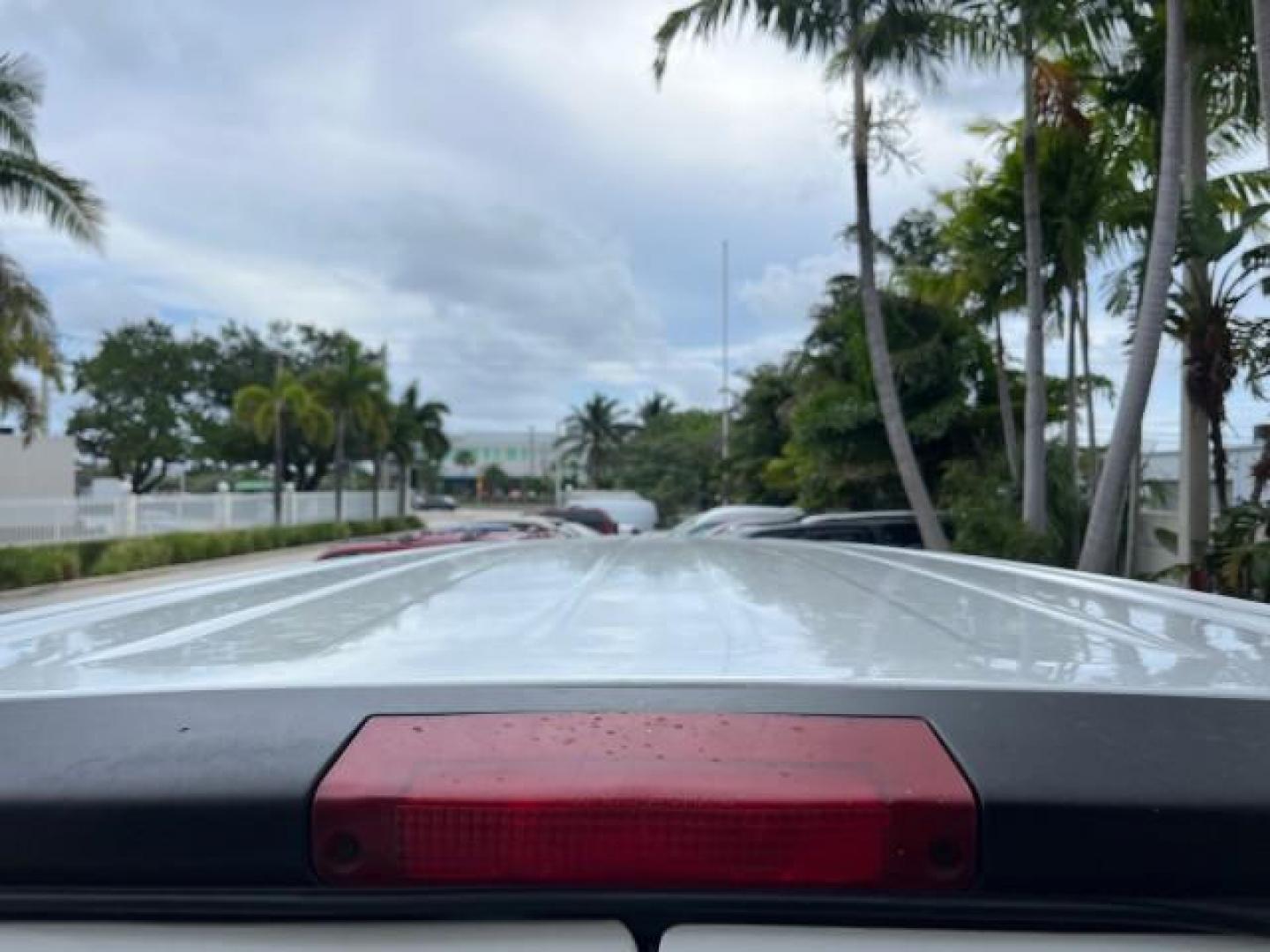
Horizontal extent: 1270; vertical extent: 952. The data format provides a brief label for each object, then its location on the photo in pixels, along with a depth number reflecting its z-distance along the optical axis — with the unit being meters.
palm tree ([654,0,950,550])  11.95
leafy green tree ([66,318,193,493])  48.09
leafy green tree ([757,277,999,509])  18.64
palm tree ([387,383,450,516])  48.28
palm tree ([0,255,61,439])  16.80
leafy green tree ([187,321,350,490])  49.50
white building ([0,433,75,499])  30.41
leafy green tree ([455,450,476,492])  110.25
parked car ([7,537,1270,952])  1.01
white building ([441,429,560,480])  109.31
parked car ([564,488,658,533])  33.19
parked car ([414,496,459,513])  79.33
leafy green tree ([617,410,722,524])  50.34
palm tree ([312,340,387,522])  40.78
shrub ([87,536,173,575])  23.69
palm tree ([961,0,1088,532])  11.20
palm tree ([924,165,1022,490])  13.46
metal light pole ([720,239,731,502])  35.06
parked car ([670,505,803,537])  15.58
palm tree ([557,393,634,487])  74.00
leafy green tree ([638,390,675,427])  76.44
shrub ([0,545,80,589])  20.08
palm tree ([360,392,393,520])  41.84
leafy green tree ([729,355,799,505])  29.97
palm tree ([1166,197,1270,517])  9.49
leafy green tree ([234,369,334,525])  37.03
